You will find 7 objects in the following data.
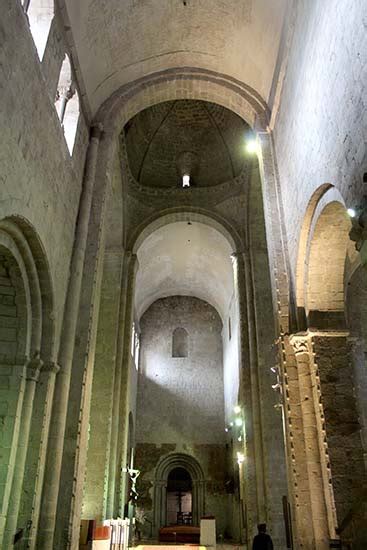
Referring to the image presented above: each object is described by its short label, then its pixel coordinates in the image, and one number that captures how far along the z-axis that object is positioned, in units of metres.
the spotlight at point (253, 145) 11.37
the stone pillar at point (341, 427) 6.63
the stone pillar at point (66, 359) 7.02
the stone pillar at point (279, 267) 8.02
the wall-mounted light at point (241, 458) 14.42
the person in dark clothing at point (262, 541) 7.07
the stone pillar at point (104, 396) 12.61
